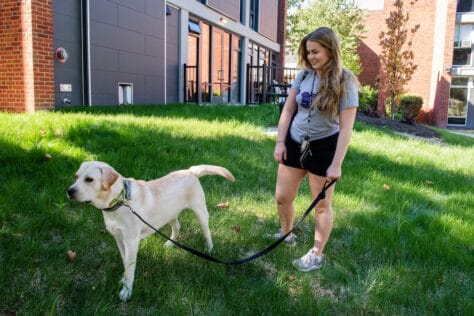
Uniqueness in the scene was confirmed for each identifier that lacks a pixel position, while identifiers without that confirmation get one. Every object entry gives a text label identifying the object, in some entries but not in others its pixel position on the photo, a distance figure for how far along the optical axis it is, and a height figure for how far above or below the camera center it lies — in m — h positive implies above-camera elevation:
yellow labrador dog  2.48 -0.65
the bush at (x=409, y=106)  19.64 -0.02
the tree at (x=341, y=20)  29.45 +6.15
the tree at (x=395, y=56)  16.86 +1.99
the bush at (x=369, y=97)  24.76 +0.50
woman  2.98 -0.19
